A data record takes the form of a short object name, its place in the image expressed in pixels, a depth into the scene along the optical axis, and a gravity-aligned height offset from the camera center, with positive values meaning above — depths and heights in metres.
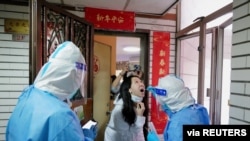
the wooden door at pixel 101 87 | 3.91 -0.40
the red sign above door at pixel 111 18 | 3.22 +0.75
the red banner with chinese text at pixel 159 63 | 3.51 +0.06
